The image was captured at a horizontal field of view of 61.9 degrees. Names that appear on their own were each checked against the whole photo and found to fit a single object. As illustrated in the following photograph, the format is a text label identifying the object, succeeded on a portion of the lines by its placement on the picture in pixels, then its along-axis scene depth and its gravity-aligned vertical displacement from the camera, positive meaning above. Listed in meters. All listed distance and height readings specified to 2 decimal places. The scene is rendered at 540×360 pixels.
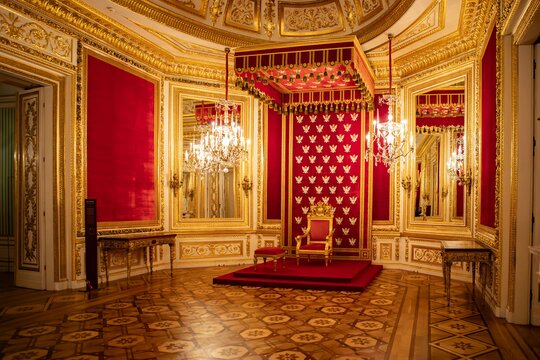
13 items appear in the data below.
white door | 6.05 -0.27
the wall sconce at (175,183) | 8.13 -0.24
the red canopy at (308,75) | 5.91 +1.46
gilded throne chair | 7.99 -1.00
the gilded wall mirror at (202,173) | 8.27 -0.07
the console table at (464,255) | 5.07 -0.96
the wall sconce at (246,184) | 8.70 -0.28
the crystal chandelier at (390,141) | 6.65 +0.48
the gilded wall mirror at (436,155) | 7.89 +0.27
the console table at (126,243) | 6.40 -1.07
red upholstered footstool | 6.89 -1.29
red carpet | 6.21 -1.57
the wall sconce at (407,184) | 7.98 -0.25
